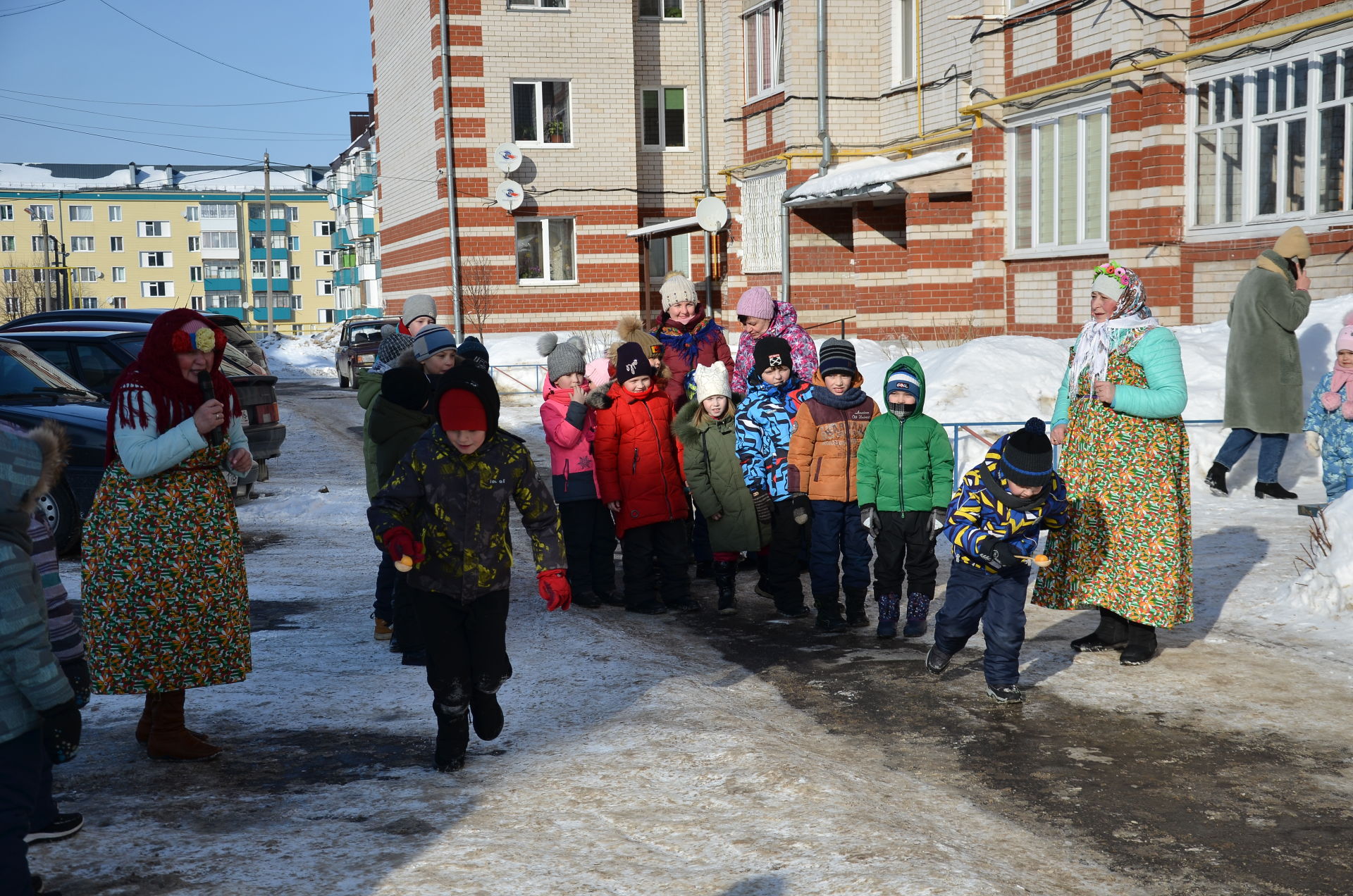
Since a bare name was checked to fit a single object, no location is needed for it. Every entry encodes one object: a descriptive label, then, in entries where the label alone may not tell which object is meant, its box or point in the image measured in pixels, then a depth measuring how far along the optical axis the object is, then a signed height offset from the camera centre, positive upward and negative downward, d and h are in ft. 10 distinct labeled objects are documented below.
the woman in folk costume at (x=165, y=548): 15.85 -2.61
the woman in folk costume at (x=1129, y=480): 19.84 -2.53
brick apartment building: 47.50 +9.88
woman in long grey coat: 33.81 -1.10
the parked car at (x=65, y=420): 31.42 -1.77
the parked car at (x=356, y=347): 93.25 -0.14
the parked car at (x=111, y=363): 36.70 -0.36
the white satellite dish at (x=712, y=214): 88.79 +8.87
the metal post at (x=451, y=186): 96.68 +12.57
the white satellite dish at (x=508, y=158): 97.04 +14.55
